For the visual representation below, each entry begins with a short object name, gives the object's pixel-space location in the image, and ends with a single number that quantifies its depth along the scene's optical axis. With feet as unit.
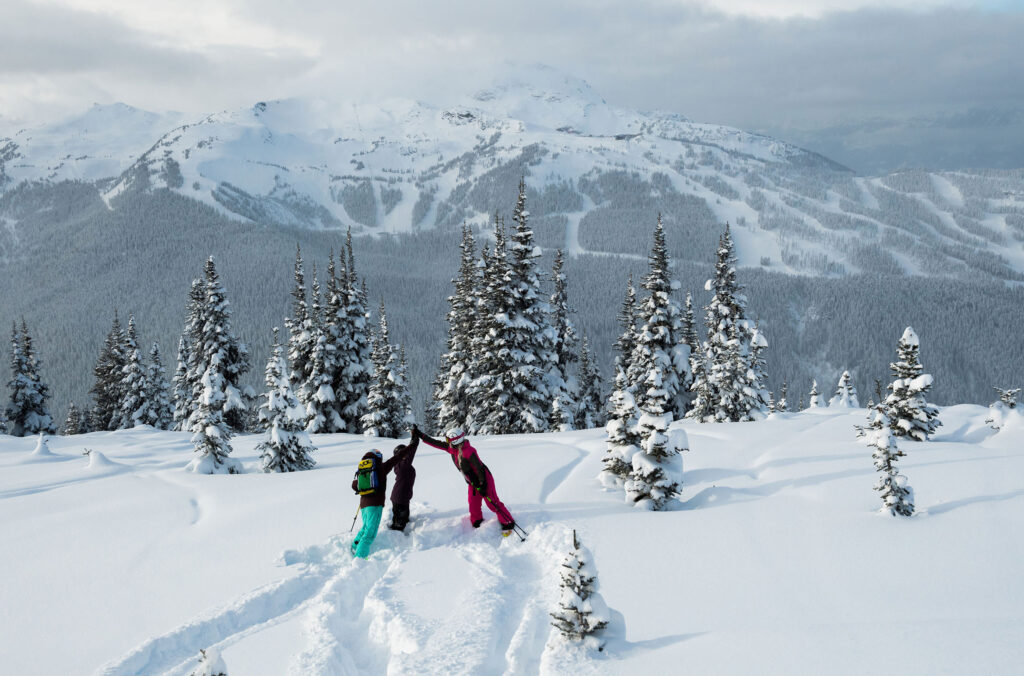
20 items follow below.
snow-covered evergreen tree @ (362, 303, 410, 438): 101.65
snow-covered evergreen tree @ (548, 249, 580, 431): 95.96
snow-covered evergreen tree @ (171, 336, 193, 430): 136.87
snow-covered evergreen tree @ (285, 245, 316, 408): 111.45
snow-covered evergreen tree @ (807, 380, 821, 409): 163.06
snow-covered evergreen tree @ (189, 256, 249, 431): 102.73
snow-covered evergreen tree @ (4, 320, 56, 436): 140.87
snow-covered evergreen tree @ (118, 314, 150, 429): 144.97
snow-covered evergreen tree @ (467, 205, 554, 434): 85.87
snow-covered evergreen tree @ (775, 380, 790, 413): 156.56
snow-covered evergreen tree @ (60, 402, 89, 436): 177.58
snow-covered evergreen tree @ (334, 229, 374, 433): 110.01
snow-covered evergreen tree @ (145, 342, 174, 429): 147.74
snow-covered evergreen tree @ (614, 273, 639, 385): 118.32
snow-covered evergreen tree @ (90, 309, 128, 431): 148.36
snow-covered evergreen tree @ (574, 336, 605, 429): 127.53
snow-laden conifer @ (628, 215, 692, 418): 96.32
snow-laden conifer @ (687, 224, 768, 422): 95.30
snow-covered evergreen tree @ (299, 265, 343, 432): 107.65
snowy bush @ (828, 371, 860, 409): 150.35
